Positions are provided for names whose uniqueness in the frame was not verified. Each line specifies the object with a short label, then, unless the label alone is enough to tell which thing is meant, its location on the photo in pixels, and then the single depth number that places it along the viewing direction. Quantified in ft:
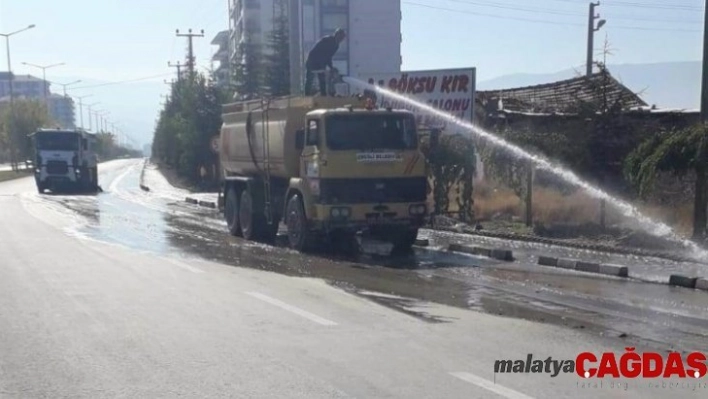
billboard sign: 84.64
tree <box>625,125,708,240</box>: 49.70
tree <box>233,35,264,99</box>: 147.54
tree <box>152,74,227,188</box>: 136.98
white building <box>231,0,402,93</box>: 265.13
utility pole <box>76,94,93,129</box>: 470.39
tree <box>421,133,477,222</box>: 71.41
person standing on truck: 64.34
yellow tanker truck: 52.47
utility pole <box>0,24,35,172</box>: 240.88
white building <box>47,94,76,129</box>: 622.74
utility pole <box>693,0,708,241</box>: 49.44
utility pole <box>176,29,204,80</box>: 281.07
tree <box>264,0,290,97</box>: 140.67
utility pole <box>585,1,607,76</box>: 142.82
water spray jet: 52.19
